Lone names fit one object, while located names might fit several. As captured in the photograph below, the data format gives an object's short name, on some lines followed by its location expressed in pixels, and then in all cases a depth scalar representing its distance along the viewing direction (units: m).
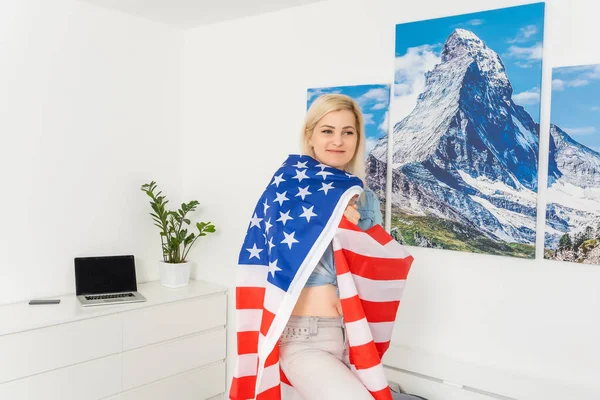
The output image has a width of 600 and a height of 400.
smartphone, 2.68
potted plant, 3.18
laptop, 2.84
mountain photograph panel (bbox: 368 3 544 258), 2.17
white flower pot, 3.18
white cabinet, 2.36
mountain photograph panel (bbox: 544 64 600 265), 2.03
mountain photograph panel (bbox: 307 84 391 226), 2.57
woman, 1.67
